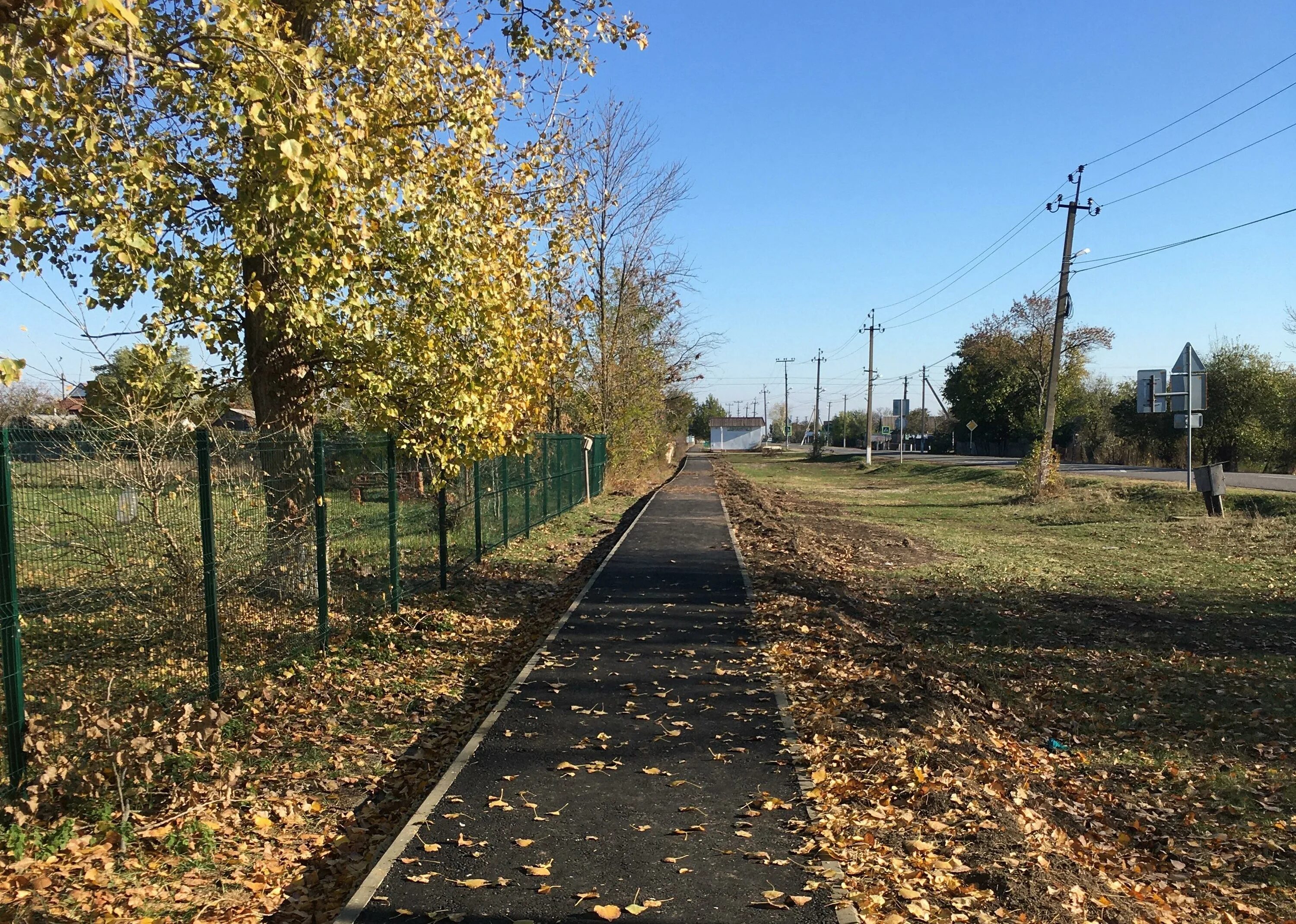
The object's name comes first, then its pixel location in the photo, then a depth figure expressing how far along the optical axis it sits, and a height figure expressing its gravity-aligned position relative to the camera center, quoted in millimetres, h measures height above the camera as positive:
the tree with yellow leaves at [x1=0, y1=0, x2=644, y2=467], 6129 +1880
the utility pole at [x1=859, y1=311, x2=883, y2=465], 56000 -493
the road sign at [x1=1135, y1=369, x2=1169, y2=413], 20297 +951
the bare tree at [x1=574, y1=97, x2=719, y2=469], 29984 +2631
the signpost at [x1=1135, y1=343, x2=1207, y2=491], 19359 +931
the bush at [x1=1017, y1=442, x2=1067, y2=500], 25141 -1353
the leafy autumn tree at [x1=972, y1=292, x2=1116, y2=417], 55281 +5820
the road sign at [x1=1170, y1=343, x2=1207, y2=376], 19359 +1526
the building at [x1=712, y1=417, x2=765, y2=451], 133125 -858
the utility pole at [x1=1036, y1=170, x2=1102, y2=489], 25266 +3231
